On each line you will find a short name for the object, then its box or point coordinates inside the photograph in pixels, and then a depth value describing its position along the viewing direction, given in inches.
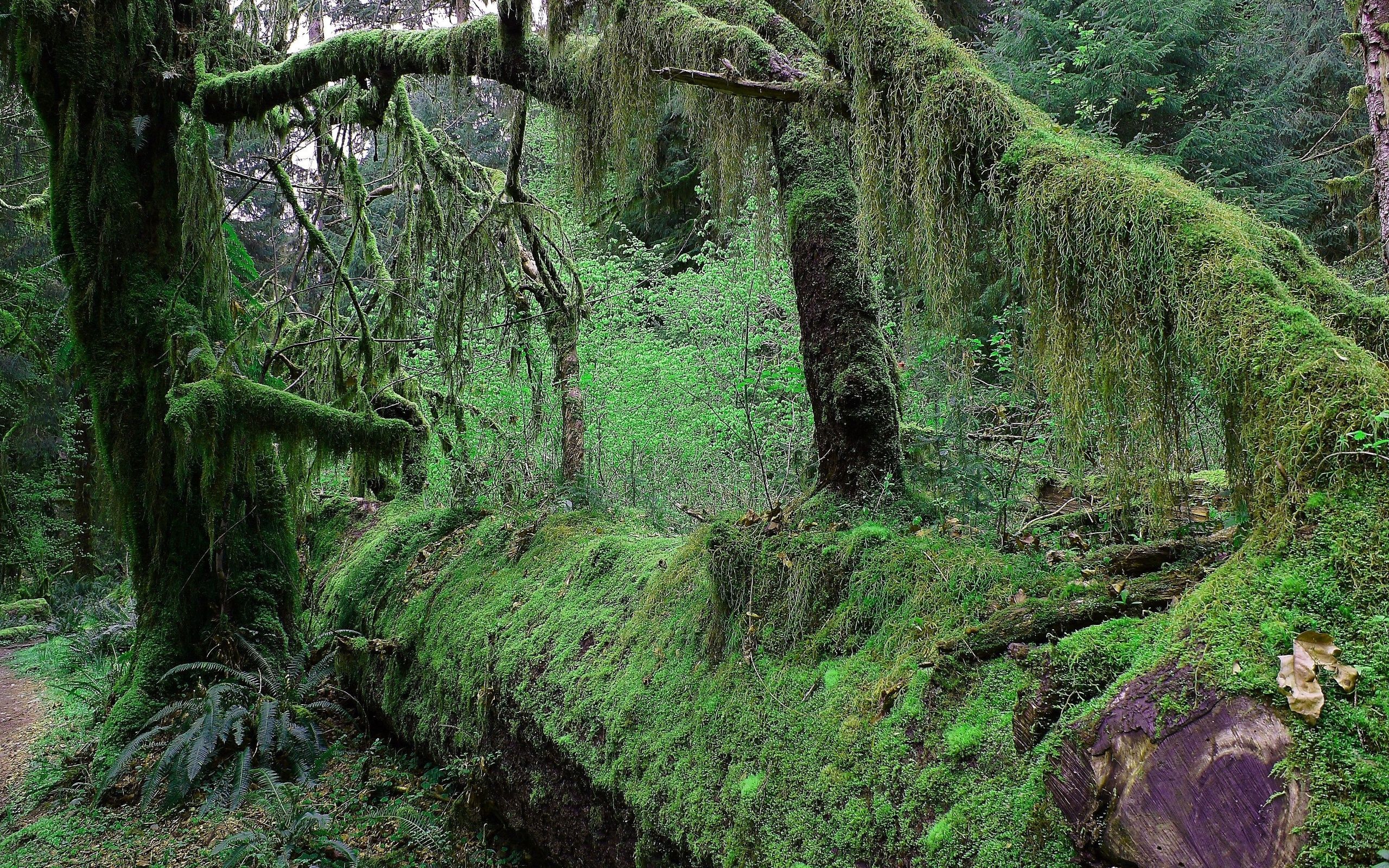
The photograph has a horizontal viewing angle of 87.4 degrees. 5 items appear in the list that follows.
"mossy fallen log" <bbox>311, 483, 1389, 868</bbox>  67.8
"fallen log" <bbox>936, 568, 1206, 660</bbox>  91.6
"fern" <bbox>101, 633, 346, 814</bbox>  198.1
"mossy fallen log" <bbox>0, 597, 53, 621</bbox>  491.2
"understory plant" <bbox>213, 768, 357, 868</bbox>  165.9
